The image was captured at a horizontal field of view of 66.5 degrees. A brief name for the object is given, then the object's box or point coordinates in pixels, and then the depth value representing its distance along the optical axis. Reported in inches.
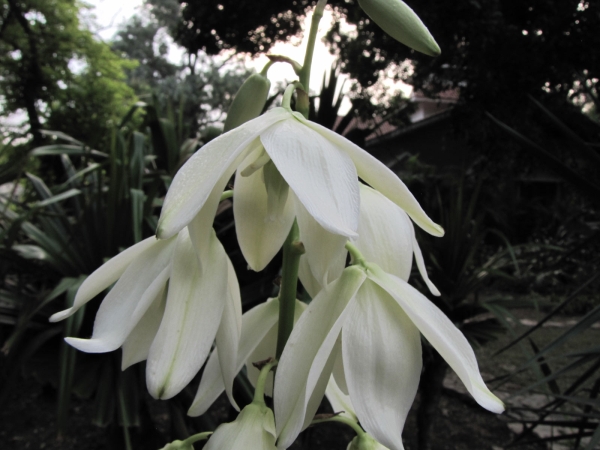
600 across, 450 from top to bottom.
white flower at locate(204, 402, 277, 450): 14.1
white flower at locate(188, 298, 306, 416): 17.8
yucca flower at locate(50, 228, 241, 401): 12.7
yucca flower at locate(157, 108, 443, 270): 11.0
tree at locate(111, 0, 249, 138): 487.8
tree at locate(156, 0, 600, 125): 127.1
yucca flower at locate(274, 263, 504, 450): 12.0
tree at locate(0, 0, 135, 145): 194.9
